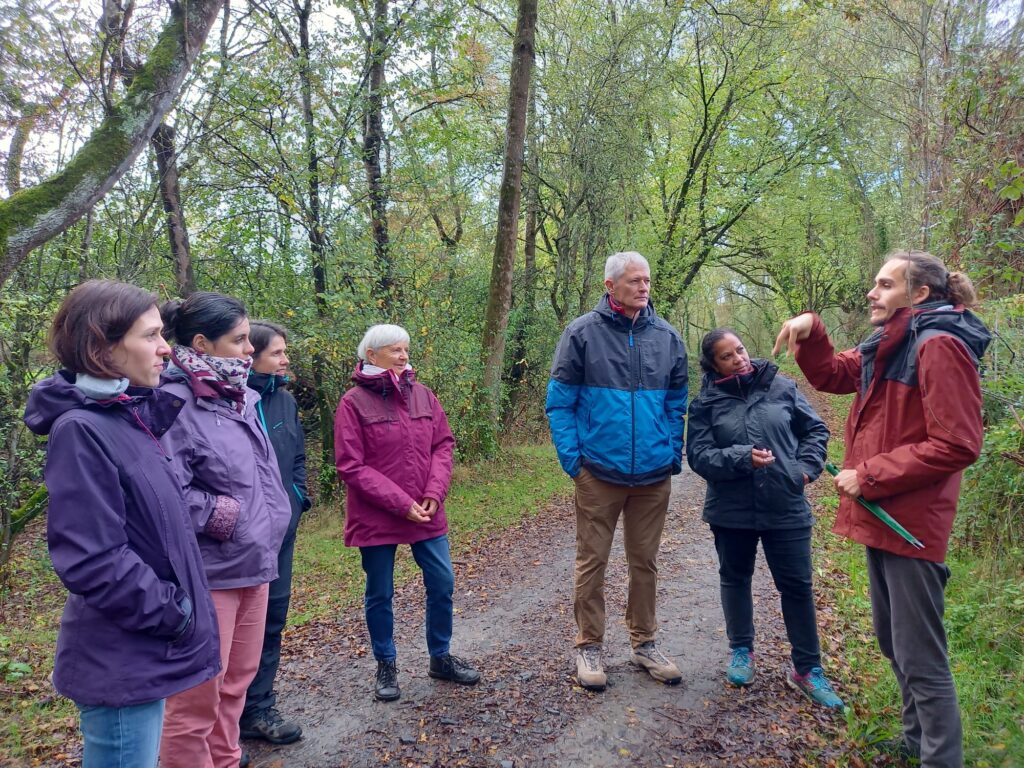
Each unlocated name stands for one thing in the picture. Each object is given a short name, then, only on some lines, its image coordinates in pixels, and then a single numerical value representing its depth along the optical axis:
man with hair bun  2.60
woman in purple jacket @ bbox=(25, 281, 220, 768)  1.90
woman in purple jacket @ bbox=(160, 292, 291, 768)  2.56
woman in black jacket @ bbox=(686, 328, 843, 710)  3.55
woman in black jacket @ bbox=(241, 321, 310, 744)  3.42
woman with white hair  3.73
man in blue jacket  3.76
